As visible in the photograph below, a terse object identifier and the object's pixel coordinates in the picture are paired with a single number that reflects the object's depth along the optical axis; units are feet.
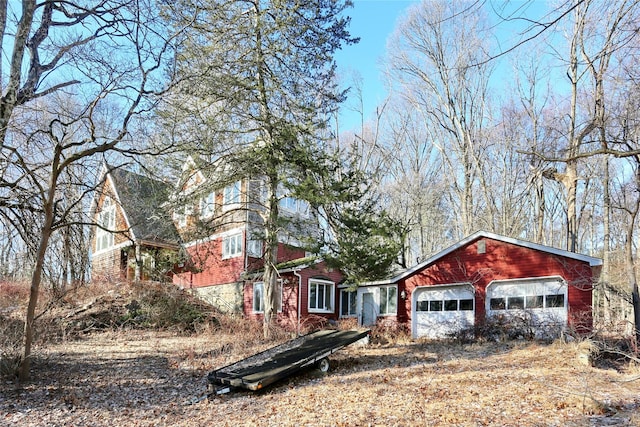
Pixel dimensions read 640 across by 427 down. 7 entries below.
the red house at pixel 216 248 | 47.42
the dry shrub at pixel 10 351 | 30.35
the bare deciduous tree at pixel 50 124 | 27.30
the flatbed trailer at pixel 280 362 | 30.55
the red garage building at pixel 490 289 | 47.39
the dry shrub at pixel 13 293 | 55.77
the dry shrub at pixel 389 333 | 51.72
